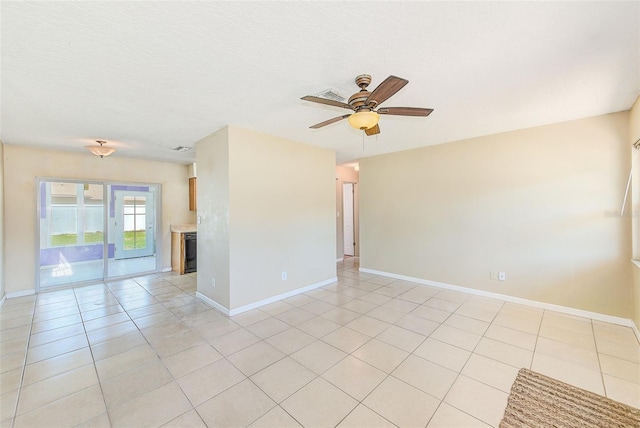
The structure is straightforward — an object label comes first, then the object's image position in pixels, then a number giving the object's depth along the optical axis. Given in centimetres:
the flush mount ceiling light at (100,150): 418
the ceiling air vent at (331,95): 242
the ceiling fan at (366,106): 198
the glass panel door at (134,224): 583
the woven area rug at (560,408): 169
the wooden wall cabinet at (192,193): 614
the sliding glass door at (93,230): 474
